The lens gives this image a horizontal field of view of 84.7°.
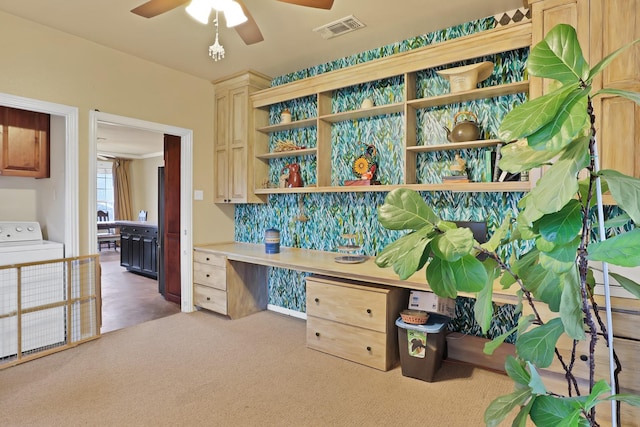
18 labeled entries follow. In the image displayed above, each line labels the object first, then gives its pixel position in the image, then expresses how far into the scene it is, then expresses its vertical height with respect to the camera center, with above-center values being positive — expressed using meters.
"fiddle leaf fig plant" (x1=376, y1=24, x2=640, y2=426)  0.60 -0.06
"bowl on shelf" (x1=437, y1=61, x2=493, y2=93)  2.52 +0.99
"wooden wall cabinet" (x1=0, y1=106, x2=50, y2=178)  3.07 +0.62
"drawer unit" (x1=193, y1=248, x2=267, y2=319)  3.68 -0.82
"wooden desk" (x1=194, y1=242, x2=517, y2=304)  2.37 -0.46
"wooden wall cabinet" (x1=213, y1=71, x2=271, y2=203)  3.86 +0.83
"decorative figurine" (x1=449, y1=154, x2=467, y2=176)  2.68 +0.32
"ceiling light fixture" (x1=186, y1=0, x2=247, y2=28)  1.84 +1.09
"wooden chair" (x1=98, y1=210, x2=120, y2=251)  8.34 -0.58
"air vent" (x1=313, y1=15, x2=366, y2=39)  2.72 +1.47
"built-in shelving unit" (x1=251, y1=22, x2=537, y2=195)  2.44 +0.89
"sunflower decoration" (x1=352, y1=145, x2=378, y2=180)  3.15 +0.41
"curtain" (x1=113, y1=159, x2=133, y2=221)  9.41 +0.59
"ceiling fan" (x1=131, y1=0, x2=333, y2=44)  1.99 +1.18
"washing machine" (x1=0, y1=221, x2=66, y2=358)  2.72 -0.65
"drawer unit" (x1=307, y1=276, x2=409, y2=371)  2.58 -0.85
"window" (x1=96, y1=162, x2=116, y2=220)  9.46 +0.62
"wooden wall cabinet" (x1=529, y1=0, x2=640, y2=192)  1.91 +0.75
